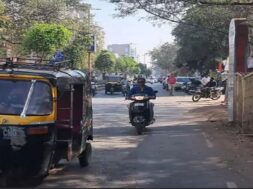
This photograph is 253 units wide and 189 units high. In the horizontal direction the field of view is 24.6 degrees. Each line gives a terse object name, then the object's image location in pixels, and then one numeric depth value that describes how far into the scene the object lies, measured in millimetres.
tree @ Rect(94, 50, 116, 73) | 87938
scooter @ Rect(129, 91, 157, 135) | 17930
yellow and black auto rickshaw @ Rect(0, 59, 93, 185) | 8320
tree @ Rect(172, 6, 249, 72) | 29770
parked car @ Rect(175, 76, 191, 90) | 58188
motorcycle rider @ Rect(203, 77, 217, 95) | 38656
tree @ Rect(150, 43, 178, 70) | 142500
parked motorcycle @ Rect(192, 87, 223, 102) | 38284
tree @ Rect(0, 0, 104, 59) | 43966
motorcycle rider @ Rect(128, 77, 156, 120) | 18141
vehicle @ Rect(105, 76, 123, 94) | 50350
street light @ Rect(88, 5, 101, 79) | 56475
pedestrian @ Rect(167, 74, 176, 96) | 47866
